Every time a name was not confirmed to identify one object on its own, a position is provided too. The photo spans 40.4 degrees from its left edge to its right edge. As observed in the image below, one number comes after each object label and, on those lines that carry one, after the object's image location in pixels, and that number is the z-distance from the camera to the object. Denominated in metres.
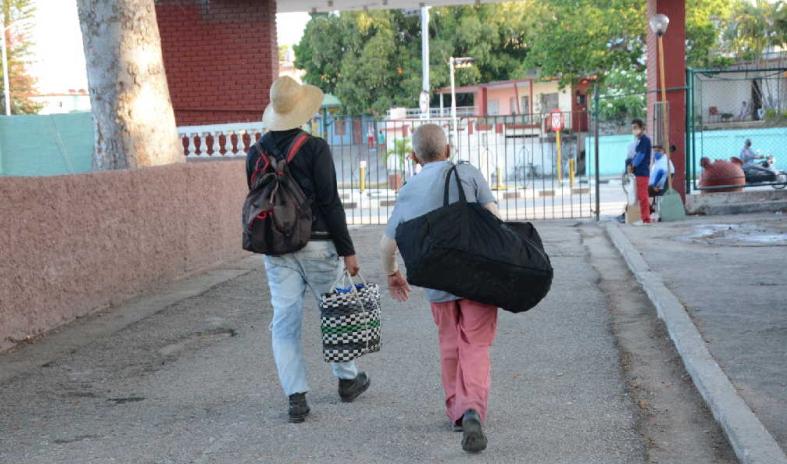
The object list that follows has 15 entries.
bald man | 5.47
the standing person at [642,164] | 17.14
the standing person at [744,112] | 25.61
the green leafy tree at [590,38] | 43.50
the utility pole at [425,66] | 38.12
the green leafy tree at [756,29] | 43.56
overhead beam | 20.02
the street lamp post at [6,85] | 37.41
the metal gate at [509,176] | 23.35
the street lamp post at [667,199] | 18.05
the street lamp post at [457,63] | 45.45
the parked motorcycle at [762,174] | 21.75
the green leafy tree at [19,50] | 45.00
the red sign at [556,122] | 22.62
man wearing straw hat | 6.07
